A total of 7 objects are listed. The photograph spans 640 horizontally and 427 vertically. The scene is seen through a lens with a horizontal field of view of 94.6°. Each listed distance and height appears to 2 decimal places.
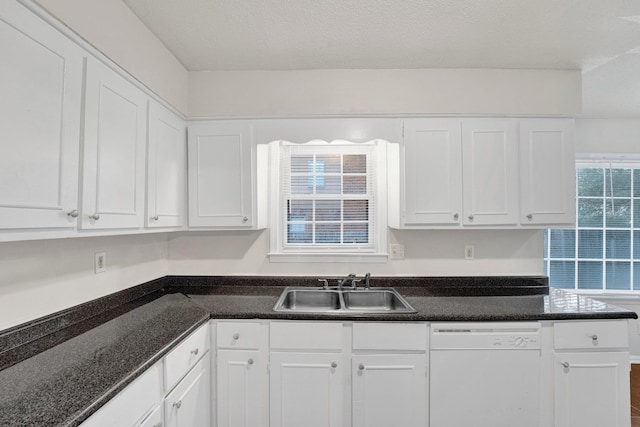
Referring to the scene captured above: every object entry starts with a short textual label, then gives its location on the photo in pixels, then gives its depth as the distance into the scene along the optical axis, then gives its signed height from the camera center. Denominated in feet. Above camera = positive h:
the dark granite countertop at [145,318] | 2.99 -1.76
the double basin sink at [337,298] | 7.08 -1.92
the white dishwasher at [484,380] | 5.49 -3.00
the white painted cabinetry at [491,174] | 6.58 +1.01
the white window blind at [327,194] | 7.95 +0.68
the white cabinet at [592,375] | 5.50 -2.92
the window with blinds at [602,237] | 10.10 -0.60
